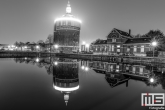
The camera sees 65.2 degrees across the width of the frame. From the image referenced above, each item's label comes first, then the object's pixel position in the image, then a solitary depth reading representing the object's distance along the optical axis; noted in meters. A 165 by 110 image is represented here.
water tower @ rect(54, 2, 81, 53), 58.38
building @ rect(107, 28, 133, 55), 40.22
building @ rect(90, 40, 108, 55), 44.95
